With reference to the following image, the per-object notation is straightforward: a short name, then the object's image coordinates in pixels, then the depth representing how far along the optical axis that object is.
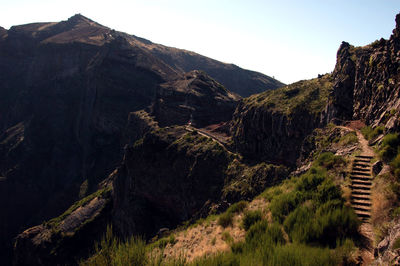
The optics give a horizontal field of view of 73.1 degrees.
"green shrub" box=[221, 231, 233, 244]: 15.16
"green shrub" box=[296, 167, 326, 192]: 15.83
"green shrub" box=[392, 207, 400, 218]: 10.89
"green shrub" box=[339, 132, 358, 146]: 19.08
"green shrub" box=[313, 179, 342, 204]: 13.78
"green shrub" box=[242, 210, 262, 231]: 16.08
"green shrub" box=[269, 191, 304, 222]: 14.97
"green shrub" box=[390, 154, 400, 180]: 12.66
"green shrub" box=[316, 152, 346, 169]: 17.00
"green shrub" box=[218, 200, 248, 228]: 18.80
